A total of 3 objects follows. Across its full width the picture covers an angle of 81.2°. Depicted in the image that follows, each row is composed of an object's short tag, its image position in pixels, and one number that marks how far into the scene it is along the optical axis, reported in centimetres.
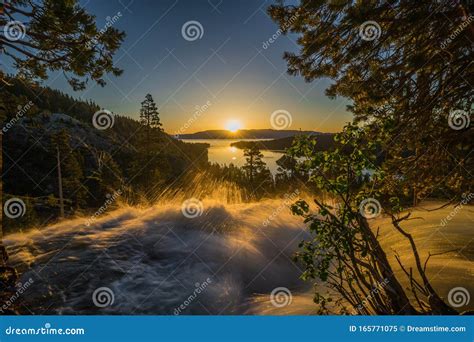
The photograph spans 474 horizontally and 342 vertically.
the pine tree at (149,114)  4025
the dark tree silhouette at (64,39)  648
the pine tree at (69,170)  3406
